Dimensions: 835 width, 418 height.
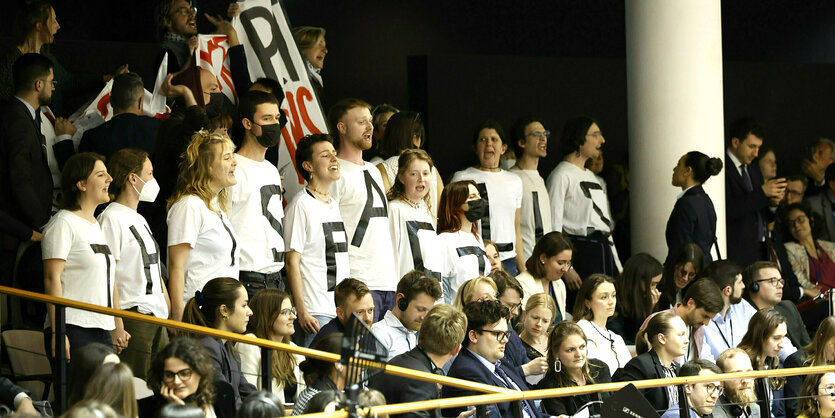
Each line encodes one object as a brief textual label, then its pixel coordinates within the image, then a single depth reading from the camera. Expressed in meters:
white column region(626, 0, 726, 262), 17.95
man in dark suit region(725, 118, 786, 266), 18.30
